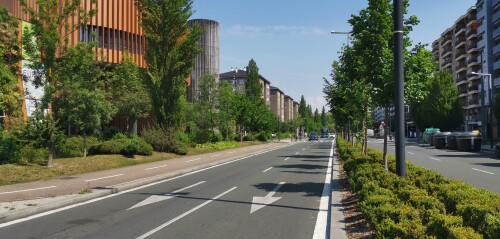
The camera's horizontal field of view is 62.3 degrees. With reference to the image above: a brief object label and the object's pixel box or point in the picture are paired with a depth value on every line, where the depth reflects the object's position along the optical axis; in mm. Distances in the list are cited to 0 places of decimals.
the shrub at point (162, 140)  27656
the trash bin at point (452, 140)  39781
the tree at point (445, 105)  62906
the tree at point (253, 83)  72375
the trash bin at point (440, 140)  43094
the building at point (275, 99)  162862
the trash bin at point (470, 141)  36188
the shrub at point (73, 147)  22047
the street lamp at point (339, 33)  24062
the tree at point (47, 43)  16953
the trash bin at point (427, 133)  57891
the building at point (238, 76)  125656
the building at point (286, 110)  188425
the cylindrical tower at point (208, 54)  74938
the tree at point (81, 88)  17797
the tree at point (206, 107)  46375
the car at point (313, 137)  94662
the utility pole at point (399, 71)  8609
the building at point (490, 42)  66438
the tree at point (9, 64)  17750
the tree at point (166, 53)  29609
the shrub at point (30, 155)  17631
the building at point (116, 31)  42312
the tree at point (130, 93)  37281
